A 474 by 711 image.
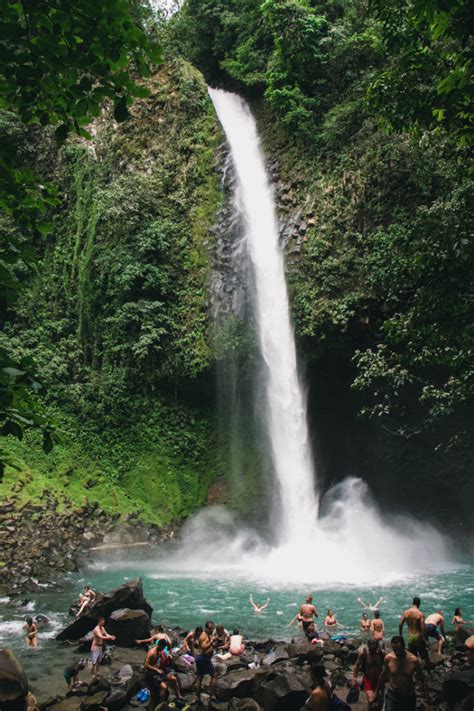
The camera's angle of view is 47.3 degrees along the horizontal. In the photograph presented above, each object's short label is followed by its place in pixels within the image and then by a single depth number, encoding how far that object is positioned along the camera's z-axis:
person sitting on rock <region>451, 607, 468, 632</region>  9.43
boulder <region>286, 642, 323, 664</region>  8.45
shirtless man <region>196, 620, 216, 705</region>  7.52
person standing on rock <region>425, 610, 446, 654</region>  8.71
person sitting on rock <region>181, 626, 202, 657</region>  8.75
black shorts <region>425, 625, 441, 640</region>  8.67
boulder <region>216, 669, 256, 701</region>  7.46
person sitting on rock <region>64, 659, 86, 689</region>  7.95
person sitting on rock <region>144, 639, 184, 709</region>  7.22
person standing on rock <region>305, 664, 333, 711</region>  5.21
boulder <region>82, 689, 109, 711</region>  7.06
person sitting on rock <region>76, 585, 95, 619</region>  10.84
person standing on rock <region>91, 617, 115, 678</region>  8.42
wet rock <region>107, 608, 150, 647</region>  9.83
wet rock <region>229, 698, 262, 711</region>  6.82
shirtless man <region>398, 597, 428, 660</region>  7.34
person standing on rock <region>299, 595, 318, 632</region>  9.62
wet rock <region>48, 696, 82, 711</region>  6.99
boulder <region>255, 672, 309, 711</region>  6.75
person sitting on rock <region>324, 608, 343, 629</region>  10.54
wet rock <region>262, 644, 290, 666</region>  8.61
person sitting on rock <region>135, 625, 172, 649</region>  9.30
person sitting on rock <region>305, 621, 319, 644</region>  9.55
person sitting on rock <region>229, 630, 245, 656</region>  9.09
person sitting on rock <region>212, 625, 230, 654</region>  9.13
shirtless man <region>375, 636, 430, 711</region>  5.31
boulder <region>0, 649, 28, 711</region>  6.59
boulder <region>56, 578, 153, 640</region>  10.14
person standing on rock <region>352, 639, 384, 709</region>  6.36
